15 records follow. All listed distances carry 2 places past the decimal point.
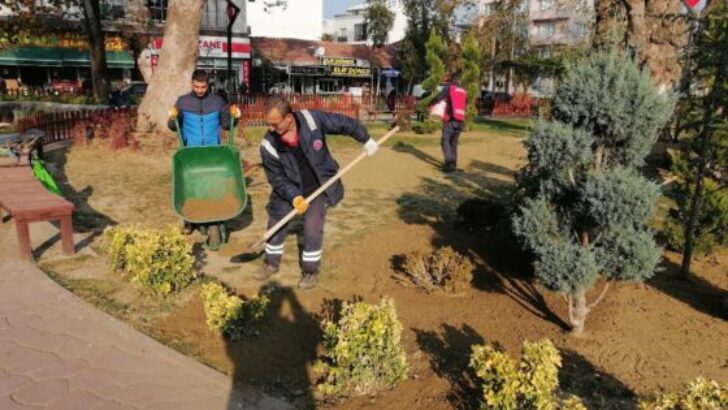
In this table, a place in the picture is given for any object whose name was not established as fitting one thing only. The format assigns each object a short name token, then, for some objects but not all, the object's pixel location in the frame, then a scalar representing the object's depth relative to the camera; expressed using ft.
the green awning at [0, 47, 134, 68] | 98.58
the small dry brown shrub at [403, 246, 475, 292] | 15.83
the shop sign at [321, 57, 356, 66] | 126.62
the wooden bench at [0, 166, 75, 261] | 17.04
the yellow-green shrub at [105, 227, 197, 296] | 14.88
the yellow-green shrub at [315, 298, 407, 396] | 10.91
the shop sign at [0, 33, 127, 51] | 98.89
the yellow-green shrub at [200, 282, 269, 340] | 12.92
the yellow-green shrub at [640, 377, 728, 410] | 8.23
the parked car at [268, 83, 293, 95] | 122.07
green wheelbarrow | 18.76
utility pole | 47.98
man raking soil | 15.89
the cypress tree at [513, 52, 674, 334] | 11.80
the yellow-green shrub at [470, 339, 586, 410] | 9.28
